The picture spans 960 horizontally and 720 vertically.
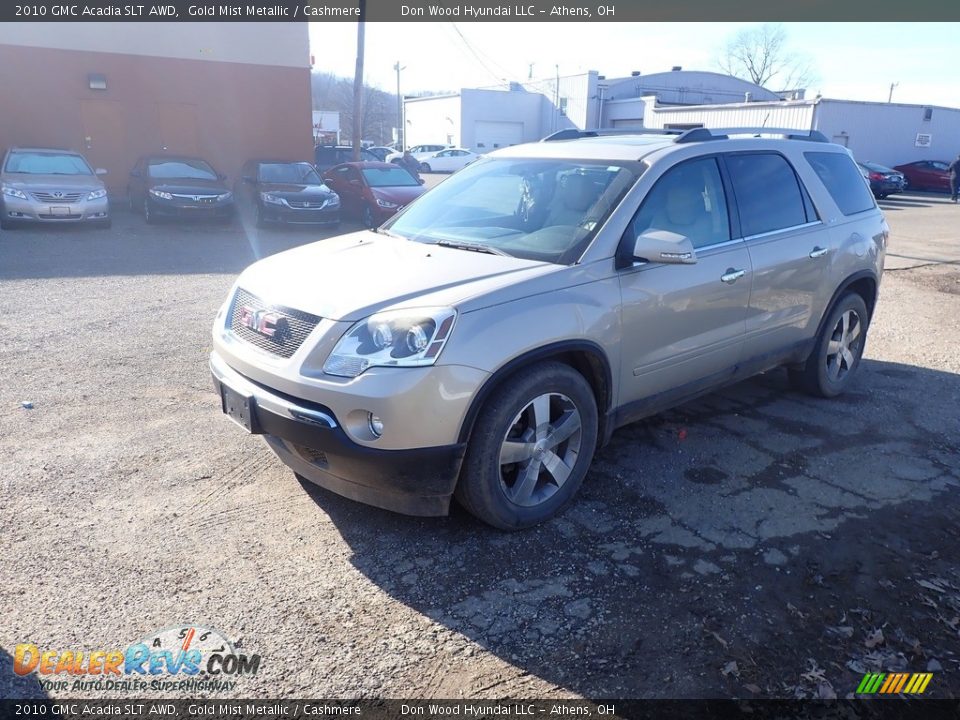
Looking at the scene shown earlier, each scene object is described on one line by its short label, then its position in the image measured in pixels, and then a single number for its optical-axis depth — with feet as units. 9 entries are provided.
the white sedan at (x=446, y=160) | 132.98
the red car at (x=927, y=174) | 110.63
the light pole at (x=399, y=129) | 200.72
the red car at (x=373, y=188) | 51.44
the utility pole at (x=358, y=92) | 71.20
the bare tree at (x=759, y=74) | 247.50
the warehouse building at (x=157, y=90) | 59.82
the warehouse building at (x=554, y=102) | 148.77
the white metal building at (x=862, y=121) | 109.60
